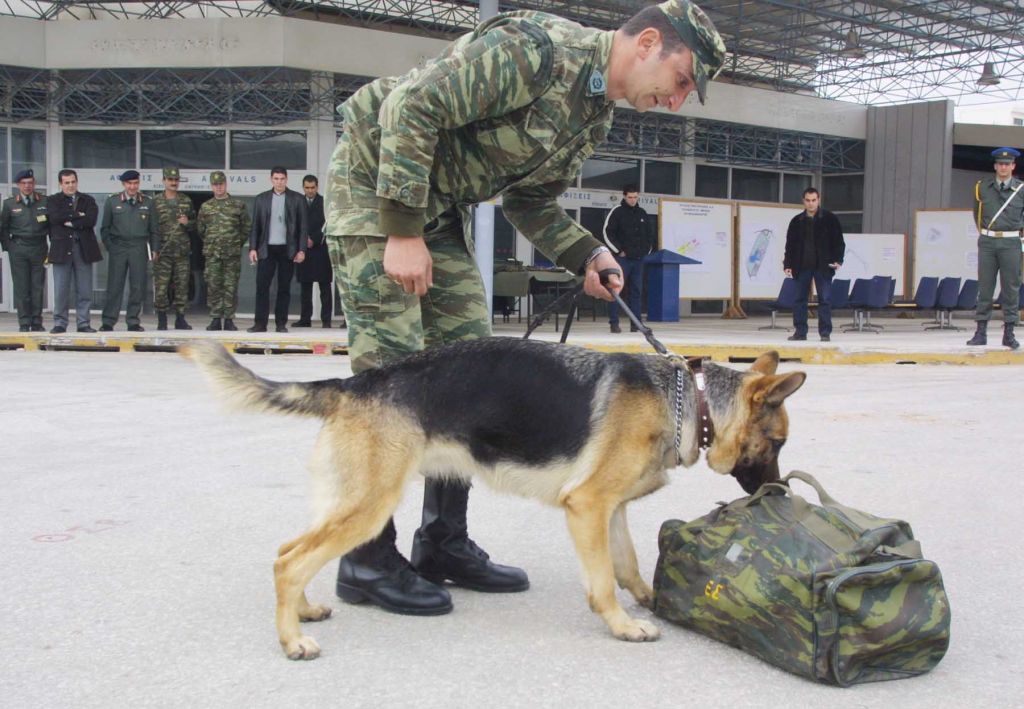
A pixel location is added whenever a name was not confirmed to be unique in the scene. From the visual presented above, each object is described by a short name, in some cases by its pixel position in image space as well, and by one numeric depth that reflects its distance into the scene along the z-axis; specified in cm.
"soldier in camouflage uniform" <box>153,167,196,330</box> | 1330
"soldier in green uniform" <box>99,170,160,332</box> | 1276
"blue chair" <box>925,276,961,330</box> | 1694
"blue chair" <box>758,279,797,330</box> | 1579
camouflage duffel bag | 258
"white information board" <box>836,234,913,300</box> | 2031
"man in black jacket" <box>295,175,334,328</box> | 1361
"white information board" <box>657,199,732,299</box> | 1898
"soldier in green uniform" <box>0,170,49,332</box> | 1255
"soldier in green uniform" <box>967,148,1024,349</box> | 1106
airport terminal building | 1623
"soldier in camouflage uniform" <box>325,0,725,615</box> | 301
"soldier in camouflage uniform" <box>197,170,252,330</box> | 1339
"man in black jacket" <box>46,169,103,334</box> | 1223
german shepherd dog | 292
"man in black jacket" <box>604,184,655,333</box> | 1456
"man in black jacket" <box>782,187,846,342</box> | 1291
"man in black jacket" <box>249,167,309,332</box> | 1316
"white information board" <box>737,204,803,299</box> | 1978
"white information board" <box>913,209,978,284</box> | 2034
